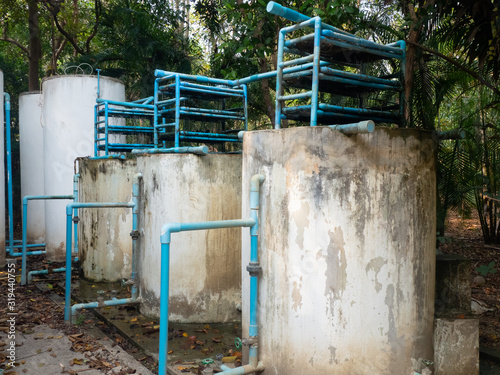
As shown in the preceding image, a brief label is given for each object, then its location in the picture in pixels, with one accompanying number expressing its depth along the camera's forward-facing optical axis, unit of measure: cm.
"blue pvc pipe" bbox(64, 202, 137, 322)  506
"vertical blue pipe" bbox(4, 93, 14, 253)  880
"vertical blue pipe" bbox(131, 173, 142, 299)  534
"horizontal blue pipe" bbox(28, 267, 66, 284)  704
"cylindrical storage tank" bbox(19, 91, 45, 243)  998
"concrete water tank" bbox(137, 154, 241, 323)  498
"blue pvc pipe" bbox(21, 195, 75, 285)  675
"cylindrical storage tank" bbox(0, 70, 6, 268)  778
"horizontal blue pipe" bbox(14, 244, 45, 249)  914
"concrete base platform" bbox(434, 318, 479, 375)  329
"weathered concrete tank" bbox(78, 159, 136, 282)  668
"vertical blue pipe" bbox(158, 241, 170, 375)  298
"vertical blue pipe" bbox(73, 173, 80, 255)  657
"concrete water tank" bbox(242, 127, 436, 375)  309
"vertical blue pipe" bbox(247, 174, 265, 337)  335
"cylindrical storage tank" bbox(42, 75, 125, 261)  840
